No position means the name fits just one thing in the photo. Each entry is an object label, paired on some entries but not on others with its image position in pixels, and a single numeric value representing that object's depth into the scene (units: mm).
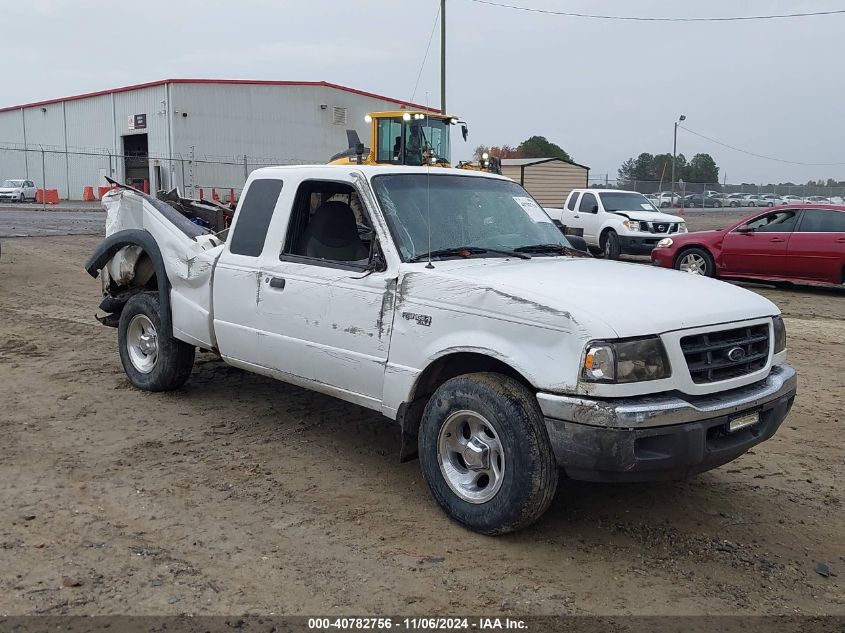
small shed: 37156
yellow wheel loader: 17203
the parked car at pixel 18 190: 42438
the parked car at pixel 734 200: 60738
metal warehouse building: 41625
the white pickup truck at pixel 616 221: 18547
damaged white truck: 3684
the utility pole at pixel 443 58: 16044
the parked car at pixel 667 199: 50281
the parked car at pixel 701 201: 55125
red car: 12875
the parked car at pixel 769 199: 60188
